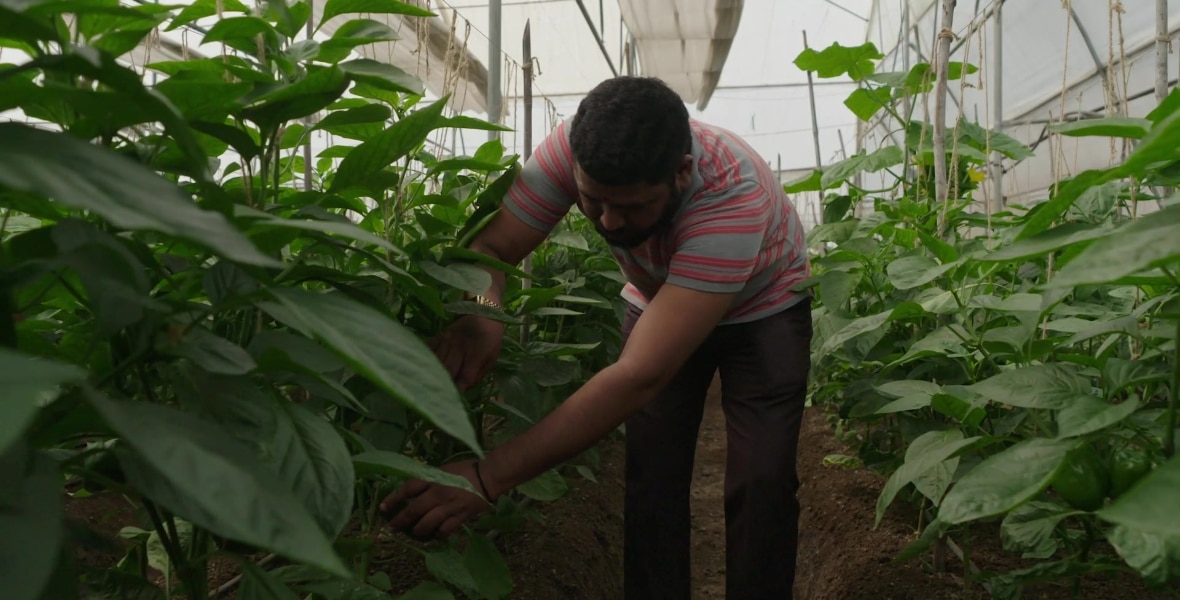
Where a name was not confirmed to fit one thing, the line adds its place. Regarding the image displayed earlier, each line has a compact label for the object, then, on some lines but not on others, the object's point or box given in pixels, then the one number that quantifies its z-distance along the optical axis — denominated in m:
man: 1.31
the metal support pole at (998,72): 5.84
